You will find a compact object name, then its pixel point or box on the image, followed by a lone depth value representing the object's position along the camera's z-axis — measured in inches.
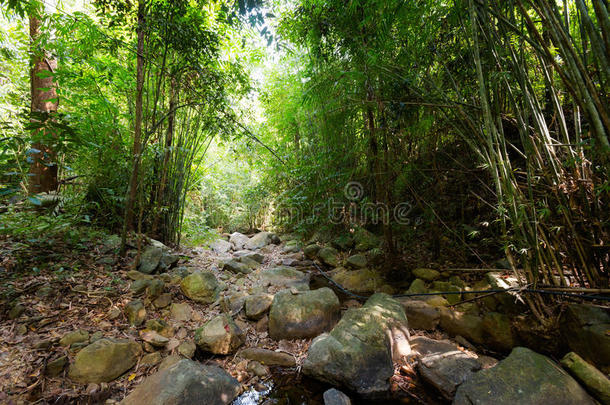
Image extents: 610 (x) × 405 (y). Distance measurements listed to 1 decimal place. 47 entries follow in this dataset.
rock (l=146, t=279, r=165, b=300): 79.1
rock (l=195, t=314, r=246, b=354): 68.1
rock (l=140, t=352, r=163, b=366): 60.3
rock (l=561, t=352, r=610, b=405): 45.1
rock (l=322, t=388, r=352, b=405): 54.4
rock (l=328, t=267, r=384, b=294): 110.9
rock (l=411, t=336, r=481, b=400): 57.7
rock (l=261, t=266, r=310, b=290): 120.0
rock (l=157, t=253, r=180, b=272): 98.6
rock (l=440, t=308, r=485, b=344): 73.6
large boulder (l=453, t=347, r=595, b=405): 45.9
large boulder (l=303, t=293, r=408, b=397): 59.5
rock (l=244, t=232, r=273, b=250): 217.5
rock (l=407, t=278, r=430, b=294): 97.6
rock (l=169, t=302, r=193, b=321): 78.2
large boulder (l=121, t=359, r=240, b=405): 49.0
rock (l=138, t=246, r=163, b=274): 91.5
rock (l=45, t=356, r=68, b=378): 50.4
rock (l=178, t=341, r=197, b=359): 65.0
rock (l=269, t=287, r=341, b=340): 79.6
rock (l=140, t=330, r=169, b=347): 64.2
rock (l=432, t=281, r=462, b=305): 87.5
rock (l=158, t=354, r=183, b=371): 60.0
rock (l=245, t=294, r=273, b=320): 87.0
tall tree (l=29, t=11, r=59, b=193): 103.4
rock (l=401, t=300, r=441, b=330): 82.3
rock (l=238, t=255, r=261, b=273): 145.1
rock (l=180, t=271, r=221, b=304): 89.3
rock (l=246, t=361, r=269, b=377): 64.7
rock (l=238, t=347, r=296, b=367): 68.6
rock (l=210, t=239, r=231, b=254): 183.2
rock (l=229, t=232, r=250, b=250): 217.2
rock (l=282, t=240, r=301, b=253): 192.7
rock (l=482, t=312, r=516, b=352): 67.4
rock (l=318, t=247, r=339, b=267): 146.9
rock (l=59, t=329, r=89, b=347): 56.3
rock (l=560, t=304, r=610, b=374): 51.4
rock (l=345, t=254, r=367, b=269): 128.4
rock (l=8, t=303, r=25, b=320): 59.2
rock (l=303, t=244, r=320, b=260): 167.0
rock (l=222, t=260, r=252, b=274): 128.4
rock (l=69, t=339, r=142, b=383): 52.2
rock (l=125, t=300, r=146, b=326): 68.9
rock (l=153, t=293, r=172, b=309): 78.7
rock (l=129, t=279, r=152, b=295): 77.8
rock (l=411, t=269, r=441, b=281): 100.7
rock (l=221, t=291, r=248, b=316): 89.4
